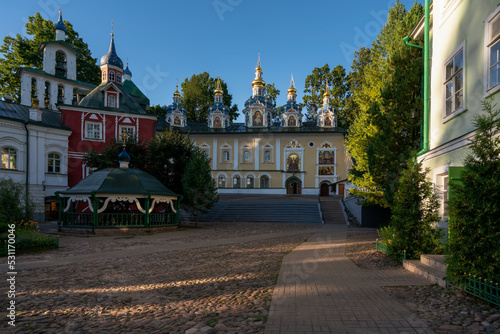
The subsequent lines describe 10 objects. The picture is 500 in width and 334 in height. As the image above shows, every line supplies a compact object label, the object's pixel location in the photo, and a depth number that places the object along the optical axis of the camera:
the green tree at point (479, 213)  5.54
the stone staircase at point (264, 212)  28.25
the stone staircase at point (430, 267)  6.87
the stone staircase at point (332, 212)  27.16
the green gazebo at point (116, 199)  19.58
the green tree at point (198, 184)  23.09
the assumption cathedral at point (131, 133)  29.28
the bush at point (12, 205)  13.91
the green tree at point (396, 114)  13.96
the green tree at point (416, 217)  9.12
